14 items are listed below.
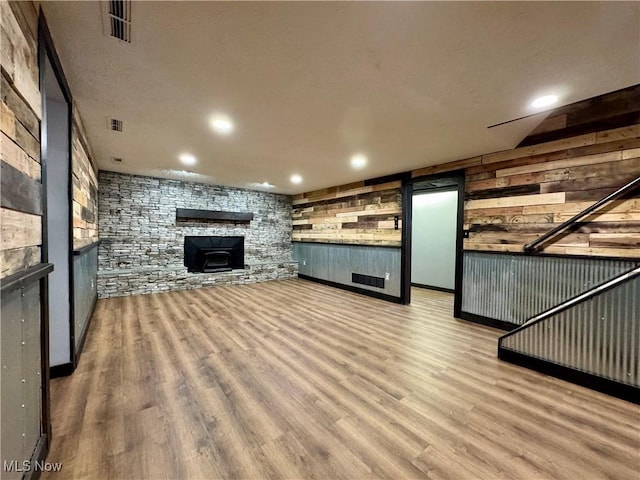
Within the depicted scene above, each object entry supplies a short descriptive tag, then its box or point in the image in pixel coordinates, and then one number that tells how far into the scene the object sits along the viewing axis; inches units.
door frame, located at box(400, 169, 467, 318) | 157.8
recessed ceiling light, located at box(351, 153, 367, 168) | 154.4
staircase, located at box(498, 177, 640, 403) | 82.3
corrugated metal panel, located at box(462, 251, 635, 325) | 109.8
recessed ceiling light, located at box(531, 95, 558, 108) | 85.0
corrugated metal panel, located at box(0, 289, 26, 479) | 40.1
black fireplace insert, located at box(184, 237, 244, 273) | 247.0
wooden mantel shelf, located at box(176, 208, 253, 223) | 235.8
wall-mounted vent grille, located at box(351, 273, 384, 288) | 209.8
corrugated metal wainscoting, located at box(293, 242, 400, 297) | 200.8
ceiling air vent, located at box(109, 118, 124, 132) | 107.4
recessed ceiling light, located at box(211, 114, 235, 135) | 103.6
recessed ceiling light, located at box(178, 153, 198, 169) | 155.5
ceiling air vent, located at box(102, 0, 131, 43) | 51.4
